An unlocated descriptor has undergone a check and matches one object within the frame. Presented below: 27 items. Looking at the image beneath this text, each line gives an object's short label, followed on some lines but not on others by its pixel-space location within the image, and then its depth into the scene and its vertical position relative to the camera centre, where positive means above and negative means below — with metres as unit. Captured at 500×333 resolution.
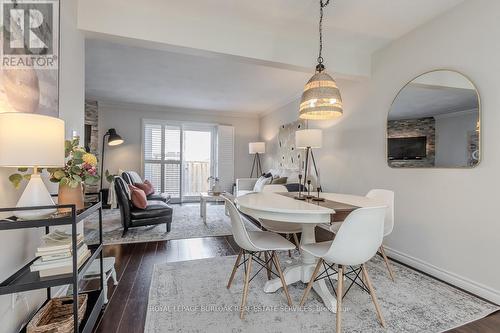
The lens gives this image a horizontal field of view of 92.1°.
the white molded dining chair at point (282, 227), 2.39 -0.62
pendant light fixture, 2.12 +0.64
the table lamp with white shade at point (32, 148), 1.07 +0.07
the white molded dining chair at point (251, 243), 1.73 -0.60
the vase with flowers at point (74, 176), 1.40 -0.07
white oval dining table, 1.71 -0.35
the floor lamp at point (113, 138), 5.38 +0.59
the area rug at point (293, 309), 1.62 -1.07
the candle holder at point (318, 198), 2.25 -0.31
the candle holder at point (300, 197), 2.32 -0.31
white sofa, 4.59 -0.34
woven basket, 1.26 -0.88
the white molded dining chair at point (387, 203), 2.28 -0.36
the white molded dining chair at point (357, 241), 1.51 -0.49
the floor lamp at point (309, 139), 3.56 +0.41
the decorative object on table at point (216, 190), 4.69 -0.50
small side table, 4.37 -0.62
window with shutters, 6.28 +0.24
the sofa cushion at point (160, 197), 4.75 -0.66
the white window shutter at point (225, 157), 6.72 +0.23
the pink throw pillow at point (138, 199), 3.54 -0.51
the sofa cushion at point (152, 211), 3.52 -0.70
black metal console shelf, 1.11 -0.57
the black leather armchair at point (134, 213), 3.46 -0.71
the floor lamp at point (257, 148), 6.21 +0.45
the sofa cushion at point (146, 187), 4.84 -0.46
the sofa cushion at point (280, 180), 4.58 -0.28
